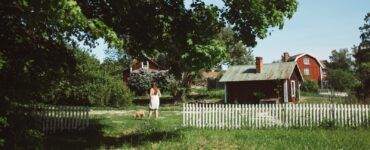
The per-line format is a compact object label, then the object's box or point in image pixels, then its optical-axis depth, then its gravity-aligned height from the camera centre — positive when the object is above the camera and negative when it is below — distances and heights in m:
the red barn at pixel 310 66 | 84.25 +5.48
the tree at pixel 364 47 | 65.41 +7.62
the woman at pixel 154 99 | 24.48 -0.04
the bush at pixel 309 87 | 66.38 +1.51
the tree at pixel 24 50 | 10.62 +1.20
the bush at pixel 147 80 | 54.56 +2.00
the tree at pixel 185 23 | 15.10 +2.42
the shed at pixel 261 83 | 46.47 +1.51
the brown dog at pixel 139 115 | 24.58 -0.82
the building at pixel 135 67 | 66.94 +4.32
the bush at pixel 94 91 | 37.31 +0.55
